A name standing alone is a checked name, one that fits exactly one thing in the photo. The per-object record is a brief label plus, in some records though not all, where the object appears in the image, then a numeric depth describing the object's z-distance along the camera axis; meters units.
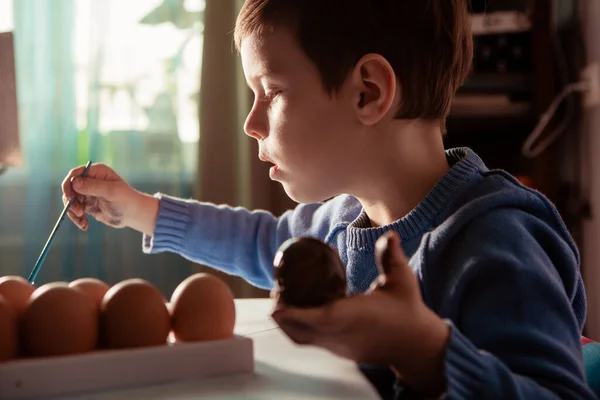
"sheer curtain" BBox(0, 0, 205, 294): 1.88
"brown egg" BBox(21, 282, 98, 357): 0.52
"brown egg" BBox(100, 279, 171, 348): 0.55
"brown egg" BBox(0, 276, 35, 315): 0.59
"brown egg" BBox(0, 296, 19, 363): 0.52
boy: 0.54
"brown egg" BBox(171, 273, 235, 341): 0.57
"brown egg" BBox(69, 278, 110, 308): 0.60
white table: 0.49
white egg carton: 0.49
